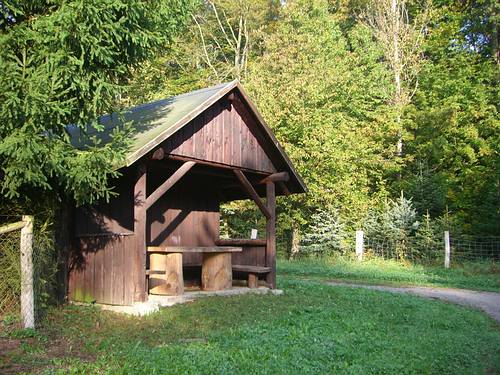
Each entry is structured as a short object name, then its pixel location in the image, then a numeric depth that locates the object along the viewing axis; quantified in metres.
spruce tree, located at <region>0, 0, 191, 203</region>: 7.49
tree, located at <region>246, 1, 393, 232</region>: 27.11
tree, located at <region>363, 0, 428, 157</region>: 31.38
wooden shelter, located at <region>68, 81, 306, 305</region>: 10.22
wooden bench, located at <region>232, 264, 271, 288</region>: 12.95
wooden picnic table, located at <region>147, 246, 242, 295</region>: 11.04
